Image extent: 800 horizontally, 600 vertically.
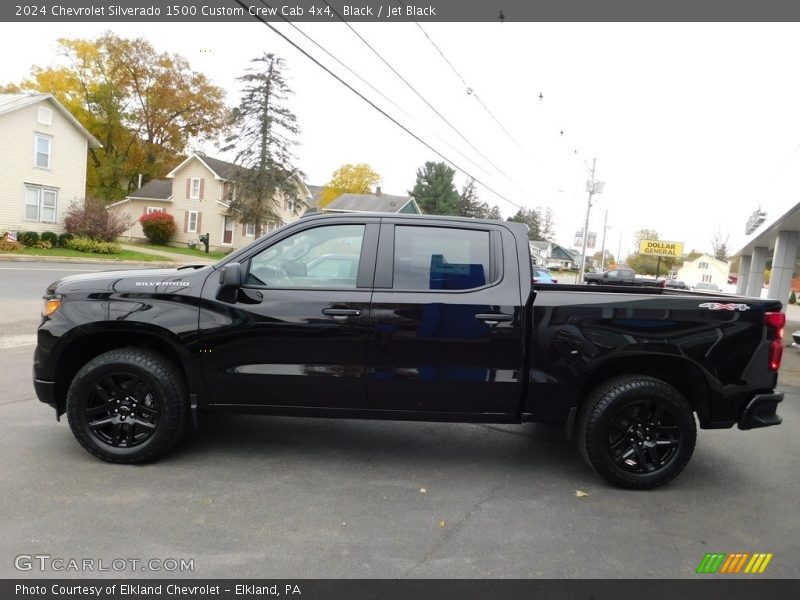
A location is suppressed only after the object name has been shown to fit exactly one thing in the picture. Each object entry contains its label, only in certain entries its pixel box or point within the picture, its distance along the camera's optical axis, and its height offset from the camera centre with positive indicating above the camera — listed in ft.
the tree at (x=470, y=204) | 263.49 +26.11
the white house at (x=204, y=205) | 153.38 +8.49
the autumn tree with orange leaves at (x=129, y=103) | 169.68 +37.62
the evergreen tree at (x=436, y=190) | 257.14 +29.34
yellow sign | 171.32 +8.59
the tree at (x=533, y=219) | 358.12 +28.47
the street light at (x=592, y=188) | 123.34 +17.35
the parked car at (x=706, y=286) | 139.20 -1.08
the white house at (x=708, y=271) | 217.15 +4.04
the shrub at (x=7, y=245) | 87.66 -3.67
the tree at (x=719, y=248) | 296.30 +17.36
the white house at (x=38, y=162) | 100.48 +10.93
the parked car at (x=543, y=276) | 65.68 -1.01
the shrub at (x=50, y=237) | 96.58 -2.20
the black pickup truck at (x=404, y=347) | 13.60 -2.06
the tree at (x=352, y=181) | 264.31 +31.10
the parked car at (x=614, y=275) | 107.32 -0.37
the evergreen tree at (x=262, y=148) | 138.72 +22.27
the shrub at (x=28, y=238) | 93.76 -2.53
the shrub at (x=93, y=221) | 103.09 +1.03
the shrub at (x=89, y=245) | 98.17 -3.00
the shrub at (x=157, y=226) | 144.87 +1.81
